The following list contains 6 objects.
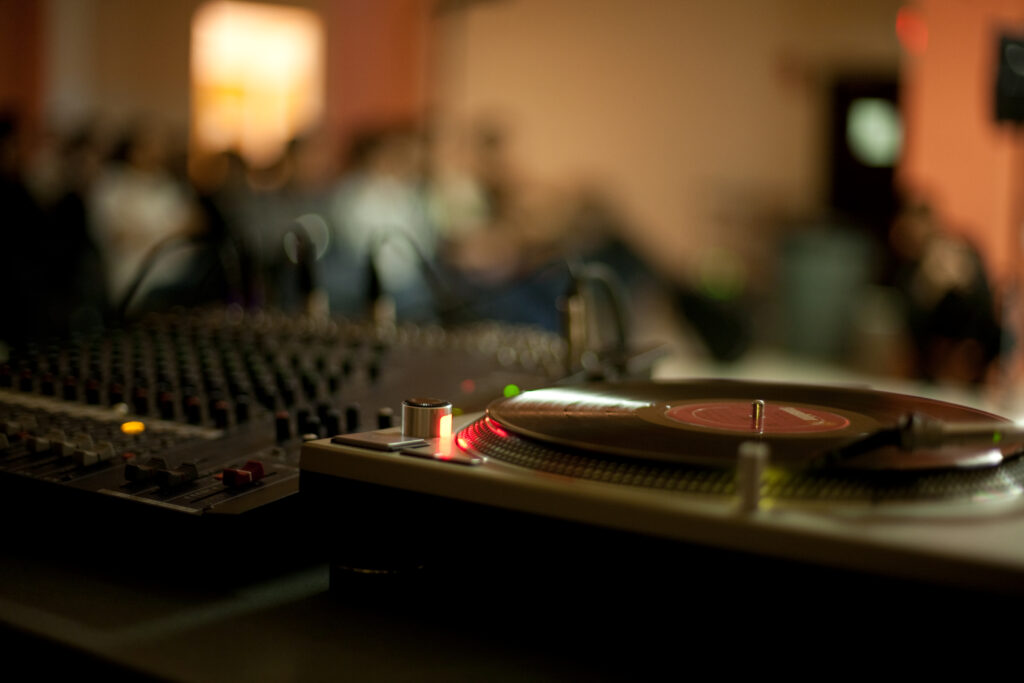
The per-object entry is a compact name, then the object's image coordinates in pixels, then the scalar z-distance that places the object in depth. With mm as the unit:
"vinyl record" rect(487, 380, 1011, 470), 571
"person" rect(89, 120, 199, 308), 5332
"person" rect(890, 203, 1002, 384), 5086
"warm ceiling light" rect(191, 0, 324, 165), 8203
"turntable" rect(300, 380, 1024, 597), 482
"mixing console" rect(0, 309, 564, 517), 689
